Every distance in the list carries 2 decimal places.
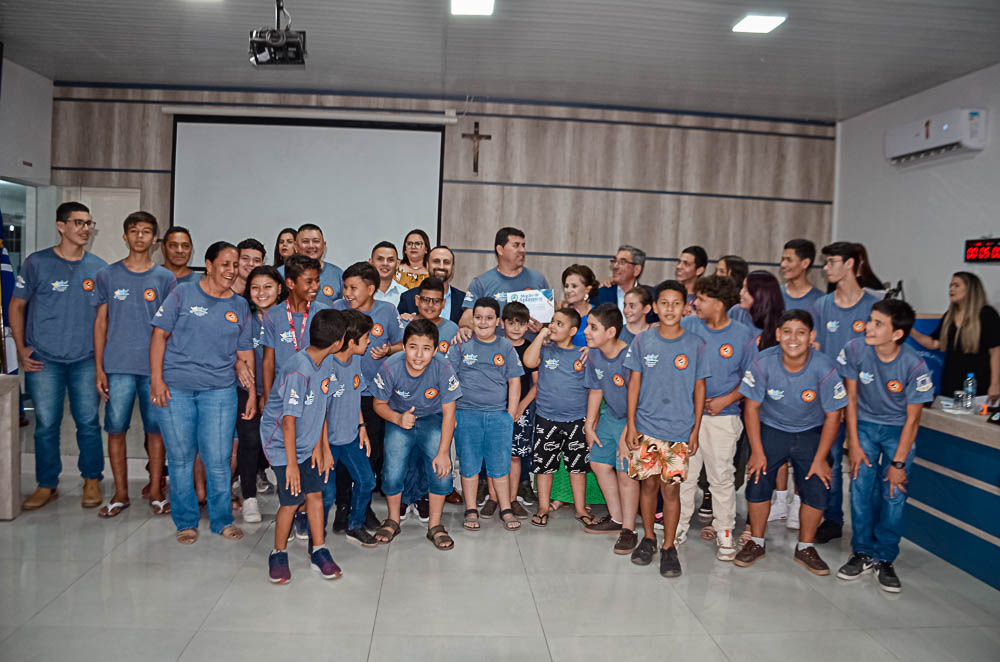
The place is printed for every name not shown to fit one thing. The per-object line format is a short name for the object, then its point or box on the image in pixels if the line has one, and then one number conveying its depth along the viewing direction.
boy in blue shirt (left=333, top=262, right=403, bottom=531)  3.51
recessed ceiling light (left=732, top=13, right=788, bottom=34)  4.80
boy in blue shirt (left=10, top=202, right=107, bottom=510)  3.61
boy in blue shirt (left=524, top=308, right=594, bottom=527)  3.61
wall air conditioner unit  5.68
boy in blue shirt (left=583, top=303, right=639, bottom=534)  3.44
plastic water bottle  3.53
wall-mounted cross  7.14
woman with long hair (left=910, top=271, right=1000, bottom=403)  4.35
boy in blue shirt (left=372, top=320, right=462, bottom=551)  3.31
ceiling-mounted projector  4.36
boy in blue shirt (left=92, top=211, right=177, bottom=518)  3.54
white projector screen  7.14
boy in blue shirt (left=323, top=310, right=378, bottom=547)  3.00
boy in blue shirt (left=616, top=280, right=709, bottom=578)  3.12
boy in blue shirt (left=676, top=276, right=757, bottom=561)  3.31
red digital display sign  5.51
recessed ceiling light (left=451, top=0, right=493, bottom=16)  4.67
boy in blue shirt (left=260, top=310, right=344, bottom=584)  2.79
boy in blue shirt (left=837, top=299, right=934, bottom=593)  3.05
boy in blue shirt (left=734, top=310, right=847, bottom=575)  3.14
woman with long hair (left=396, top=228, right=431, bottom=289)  4.22
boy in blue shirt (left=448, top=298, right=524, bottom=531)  3.52
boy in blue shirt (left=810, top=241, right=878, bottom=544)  3.54
